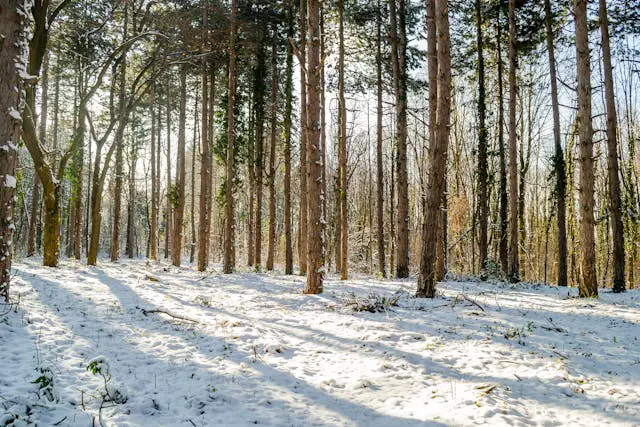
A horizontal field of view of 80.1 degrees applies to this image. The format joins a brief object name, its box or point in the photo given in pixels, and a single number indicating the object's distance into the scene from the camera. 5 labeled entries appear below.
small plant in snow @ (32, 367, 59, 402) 3.50
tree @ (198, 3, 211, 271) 15.04
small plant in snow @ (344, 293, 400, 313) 7.26
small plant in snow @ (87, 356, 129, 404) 3.69
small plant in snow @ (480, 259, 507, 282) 14.23
